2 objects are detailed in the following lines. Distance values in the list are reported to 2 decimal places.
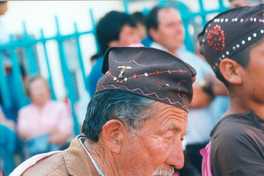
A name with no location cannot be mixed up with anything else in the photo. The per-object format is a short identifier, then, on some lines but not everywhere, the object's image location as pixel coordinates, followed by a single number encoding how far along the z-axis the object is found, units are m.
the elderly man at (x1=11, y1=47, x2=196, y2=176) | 3.48
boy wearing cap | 3.93
